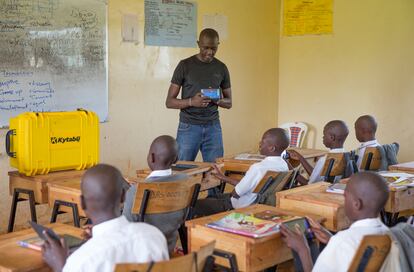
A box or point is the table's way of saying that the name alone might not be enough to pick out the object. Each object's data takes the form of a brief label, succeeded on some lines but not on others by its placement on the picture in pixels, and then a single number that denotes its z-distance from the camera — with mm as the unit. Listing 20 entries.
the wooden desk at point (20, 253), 2154
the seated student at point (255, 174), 3867
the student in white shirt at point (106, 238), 1923
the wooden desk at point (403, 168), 4551
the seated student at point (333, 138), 4727
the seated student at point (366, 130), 5016
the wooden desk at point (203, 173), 4051
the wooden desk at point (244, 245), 2535
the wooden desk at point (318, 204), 3188
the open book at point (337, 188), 3530
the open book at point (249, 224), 2627
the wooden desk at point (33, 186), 3760
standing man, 5230
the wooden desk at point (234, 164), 4605
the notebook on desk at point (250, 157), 4791
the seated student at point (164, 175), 3273
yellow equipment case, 3826
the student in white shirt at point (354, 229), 2355
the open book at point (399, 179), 3803
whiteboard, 5191
